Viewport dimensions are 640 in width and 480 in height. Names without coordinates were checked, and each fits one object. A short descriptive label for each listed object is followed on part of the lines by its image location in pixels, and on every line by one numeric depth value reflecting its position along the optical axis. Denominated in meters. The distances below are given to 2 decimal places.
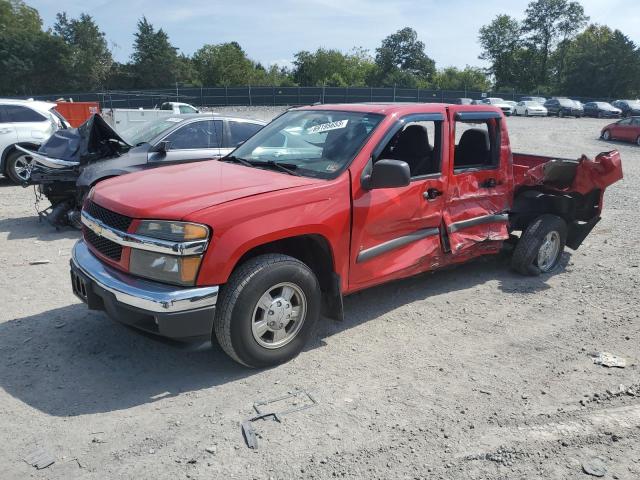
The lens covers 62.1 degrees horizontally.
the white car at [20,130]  11.06
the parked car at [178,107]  23.47
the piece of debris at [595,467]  2.86
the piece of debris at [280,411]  3.13
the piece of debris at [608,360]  4.06
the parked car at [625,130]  25.64
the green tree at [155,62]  69.41
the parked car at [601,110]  44.72
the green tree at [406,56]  99.25
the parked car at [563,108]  45.06
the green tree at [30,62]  62.34
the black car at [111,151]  7.56
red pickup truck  3.37
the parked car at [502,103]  42.23
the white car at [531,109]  43.44
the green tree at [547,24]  89.38
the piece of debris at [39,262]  6.18
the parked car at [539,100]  48.11
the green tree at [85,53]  67.62
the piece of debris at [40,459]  2.82
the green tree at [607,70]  67.12
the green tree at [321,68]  85.62
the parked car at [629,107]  45.00
